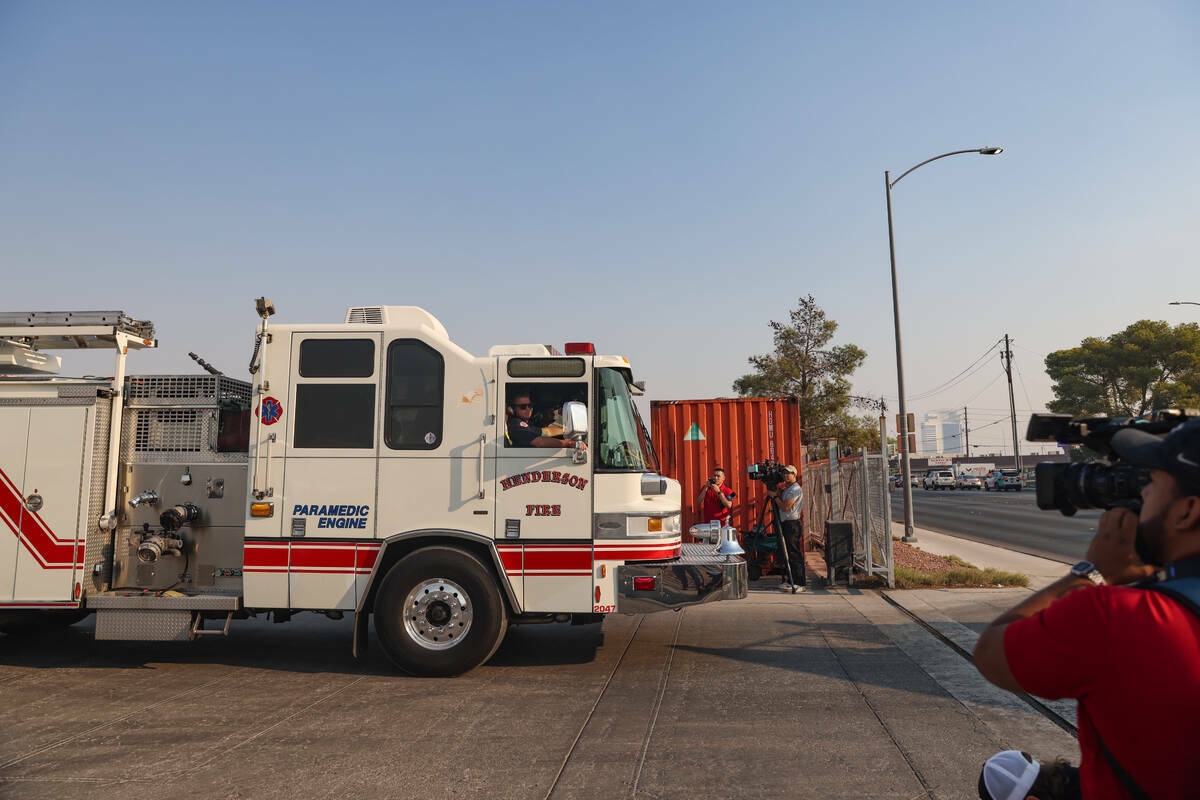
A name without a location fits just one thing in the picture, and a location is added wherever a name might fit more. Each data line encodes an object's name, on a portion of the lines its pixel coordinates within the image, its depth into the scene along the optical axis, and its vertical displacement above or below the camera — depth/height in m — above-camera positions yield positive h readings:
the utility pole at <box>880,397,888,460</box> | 10.96 +0.69
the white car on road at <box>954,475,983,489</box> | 69.12 +0.03
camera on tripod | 11.52 +0.13
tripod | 11.40 -0.78
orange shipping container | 13.49 +0.70
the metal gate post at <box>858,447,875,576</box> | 11.66 -0.39
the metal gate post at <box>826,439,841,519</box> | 13.96 -0.01
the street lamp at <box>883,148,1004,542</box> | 17.11 +2.12
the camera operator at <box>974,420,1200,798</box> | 1.52 -0.32
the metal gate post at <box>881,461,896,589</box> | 10.95 -0.78
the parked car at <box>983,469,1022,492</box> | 61.09 +0.10
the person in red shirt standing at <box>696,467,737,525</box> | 11.98 -0.28
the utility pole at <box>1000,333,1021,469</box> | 68.44 +9.34
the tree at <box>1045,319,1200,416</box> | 45.53 +6.76
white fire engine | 6.70 -0.17
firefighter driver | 6.82 +0.43
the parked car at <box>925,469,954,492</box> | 71.96 +0.22
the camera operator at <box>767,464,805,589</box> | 11.53 -0.52
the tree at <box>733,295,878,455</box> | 25.45 +3.52
